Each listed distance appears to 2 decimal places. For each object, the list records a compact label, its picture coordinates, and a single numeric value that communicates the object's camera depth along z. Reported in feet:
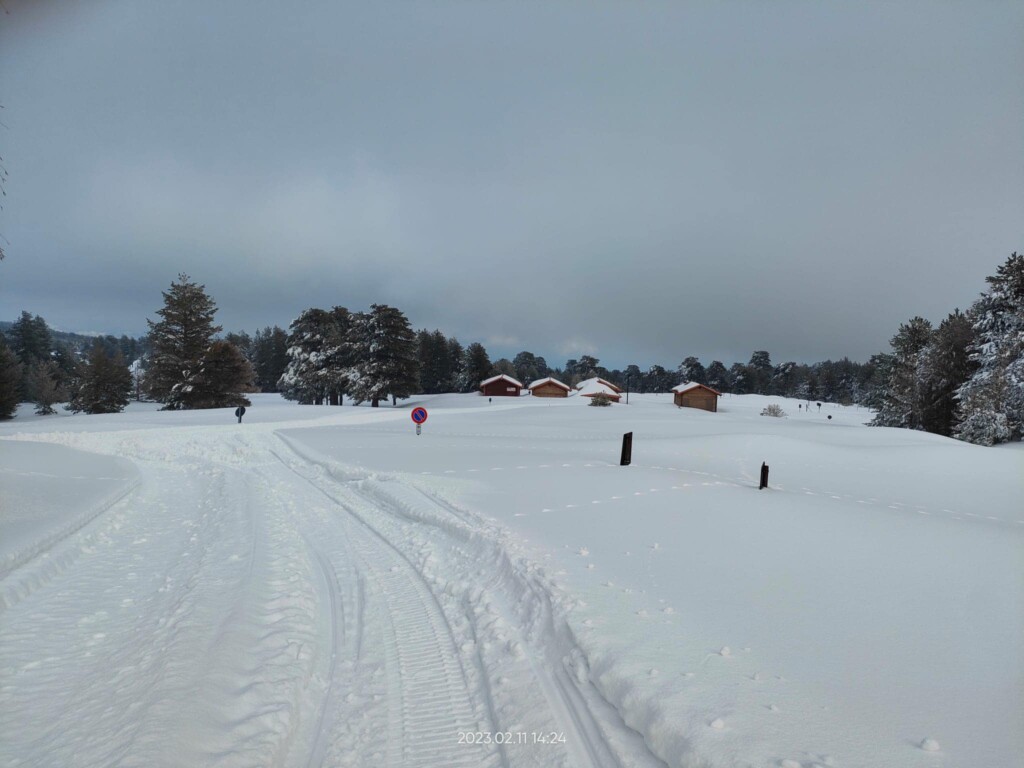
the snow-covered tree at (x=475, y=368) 237.86
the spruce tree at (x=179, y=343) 122.72
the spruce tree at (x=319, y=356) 153.17
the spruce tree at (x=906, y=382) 114.11
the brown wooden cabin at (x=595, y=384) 230.68
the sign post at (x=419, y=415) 59.36
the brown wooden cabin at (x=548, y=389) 209.67
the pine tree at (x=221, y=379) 124.36
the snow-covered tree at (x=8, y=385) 123.75
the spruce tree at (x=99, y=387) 146.51
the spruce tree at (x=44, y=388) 155.02
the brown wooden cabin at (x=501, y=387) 202.42
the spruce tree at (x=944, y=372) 107.76
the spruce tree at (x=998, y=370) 84.17
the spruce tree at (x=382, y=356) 146.82
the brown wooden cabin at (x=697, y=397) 189.67
